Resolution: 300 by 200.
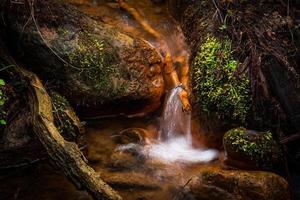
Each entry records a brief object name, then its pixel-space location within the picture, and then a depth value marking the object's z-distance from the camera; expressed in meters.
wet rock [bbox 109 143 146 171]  5.23
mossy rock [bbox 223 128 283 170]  4.75
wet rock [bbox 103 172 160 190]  4.84
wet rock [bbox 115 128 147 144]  5.56
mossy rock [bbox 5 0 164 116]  5.29
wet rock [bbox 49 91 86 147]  5.05
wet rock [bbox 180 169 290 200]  4.32
